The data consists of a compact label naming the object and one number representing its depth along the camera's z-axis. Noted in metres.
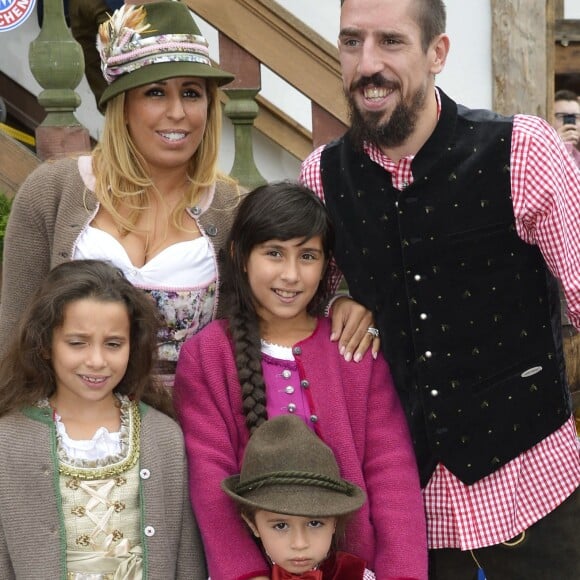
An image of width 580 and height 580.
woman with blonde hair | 2.96
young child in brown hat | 2.61
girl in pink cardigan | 2.76
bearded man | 2.77
